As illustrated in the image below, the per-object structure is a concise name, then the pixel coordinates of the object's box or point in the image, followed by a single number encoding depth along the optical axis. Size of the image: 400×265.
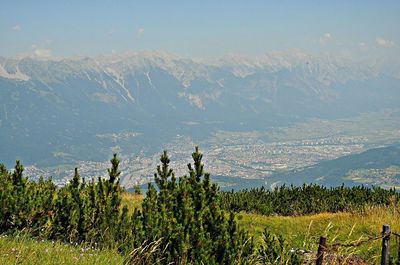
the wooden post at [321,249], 13.56
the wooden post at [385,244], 14.47
